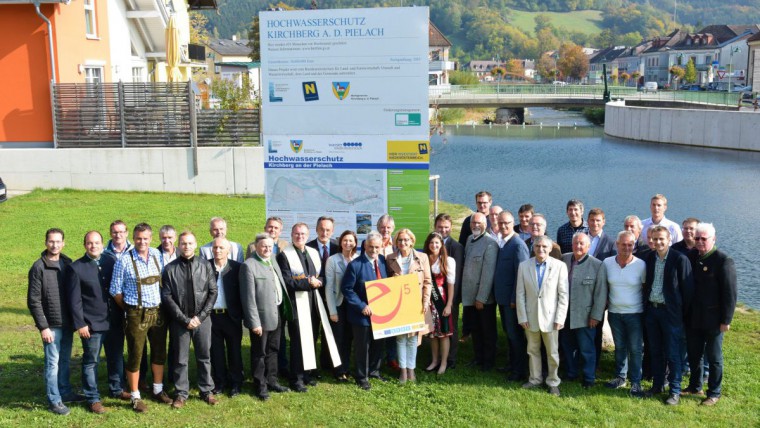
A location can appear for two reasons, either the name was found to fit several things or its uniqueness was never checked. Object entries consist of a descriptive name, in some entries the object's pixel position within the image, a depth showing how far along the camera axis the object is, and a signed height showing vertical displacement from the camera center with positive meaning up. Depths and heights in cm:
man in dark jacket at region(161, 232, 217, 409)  662 -181
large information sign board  845 -14
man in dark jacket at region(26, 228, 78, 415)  634 -177
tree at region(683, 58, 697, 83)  9944 +376
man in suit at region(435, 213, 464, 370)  772 -166
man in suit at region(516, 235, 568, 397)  711 -193
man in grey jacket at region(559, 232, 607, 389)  714 -193
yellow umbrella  2216 +166
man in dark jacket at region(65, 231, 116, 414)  643 -172
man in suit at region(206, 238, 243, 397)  689 -204
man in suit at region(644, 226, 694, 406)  682 -188
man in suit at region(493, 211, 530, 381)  752 -186
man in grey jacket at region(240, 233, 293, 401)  690 -194
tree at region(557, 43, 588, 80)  13476 +697
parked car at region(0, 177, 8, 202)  1759 -206
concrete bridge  5859 +49
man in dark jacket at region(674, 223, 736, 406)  674 -184
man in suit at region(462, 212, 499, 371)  766 -188
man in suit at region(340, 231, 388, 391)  727 -189
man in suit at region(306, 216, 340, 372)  755 -150
